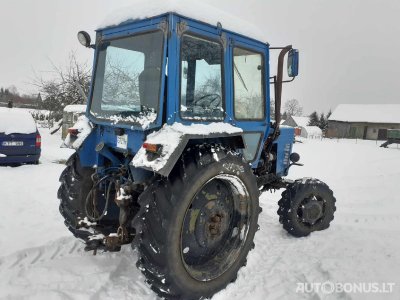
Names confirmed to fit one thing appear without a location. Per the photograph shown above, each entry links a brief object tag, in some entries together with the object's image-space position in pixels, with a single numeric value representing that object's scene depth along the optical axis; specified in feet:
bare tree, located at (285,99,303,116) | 318.10
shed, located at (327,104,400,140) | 147.33
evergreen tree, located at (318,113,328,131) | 193.28
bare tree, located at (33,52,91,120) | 70.85
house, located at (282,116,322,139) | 143.54
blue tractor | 8.71
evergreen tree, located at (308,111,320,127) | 197.56
